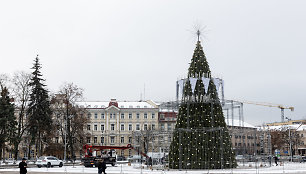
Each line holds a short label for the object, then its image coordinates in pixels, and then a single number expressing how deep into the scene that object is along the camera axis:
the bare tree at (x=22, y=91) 54.12
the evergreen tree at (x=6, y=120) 49.62
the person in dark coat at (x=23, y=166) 20.08
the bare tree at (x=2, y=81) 52.68
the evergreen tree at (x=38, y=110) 55.00
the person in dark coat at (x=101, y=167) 22.70
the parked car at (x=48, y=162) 42.09
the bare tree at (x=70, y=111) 57.84
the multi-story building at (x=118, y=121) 89.75
